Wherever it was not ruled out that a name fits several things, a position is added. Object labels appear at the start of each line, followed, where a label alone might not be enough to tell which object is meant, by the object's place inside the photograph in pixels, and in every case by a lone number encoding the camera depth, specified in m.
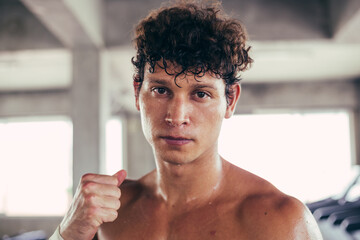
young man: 0.65
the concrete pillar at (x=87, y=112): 2.08
